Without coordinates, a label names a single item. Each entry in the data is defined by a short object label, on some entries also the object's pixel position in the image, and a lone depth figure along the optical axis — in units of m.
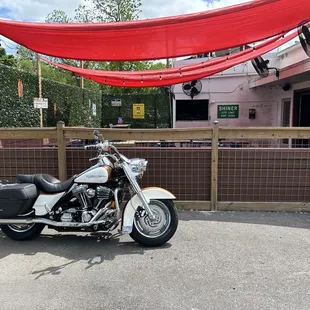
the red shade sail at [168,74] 8.07
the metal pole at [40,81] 10.49
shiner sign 13.89
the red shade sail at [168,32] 4.68
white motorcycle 3.94
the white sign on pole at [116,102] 19.38
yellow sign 18.83
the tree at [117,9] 20.56
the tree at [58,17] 23.26
